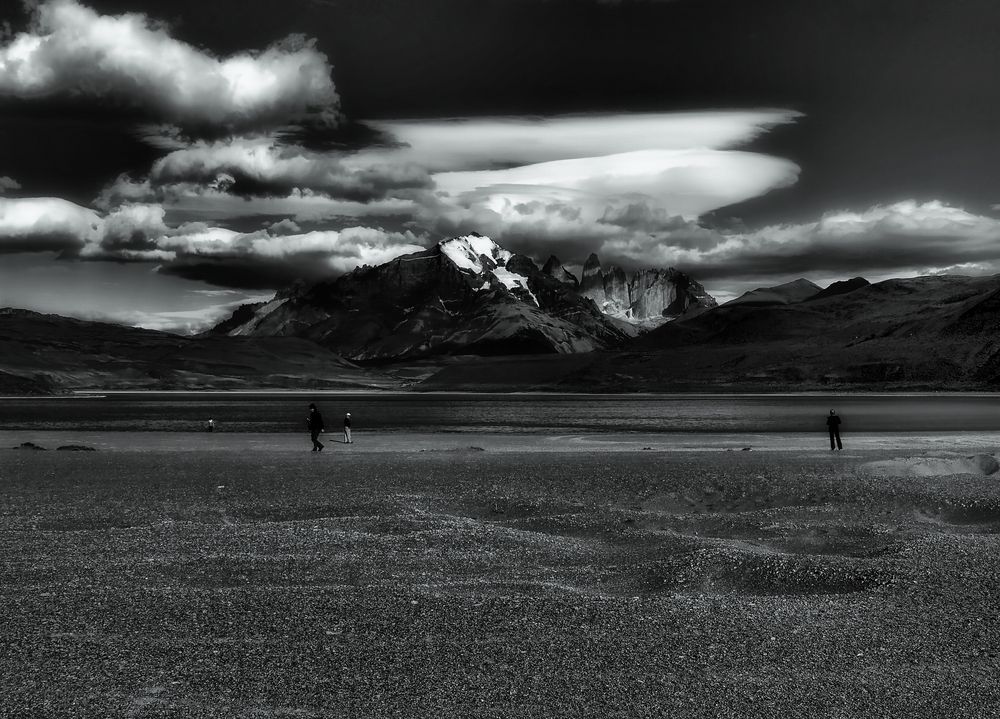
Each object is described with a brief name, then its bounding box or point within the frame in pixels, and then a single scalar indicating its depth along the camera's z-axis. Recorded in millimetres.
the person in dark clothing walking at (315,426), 52225
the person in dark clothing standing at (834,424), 50969
